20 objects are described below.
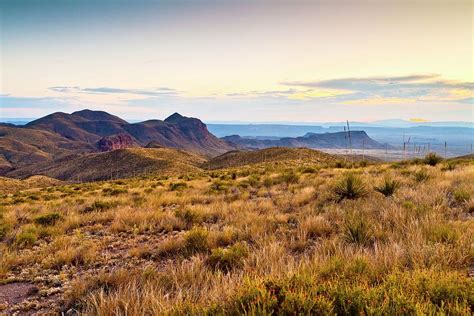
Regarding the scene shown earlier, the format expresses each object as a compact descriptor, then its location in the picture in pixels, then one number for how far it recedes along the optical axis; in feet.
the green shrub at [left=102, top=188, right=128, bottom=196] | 57.49
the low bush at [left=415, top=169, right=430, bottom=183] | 39.20
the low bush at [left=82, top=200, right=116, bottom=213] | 37.97
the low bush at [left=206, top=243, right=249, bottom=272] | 16.03
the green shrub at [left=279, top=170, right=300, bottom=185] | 50.38
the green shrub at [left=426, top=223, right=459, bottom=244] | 16.21
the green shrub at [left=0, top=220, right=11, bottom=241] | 27.40
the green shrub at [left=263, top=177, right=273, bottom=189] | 49.33
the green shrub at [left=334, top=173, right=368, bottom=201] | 32.24
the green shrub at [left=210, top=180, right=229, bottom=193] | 48.29
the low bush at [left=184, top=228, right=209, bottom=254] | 19.76
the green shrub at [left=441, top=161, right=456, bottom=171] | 48.30
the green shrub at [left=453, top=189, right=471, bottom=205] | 26.19
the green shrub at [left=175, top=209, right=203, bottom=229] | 27.89
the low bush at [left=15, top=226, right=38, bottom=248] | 24.54
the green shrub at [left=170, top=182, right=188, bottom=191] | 56.87
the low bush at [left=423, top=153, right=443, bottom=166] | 58.29
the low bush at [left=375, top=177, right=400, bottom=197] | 32.14
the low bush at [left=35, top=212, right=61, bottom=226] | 31.42
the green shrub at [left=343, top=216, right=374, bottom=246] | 17.83
